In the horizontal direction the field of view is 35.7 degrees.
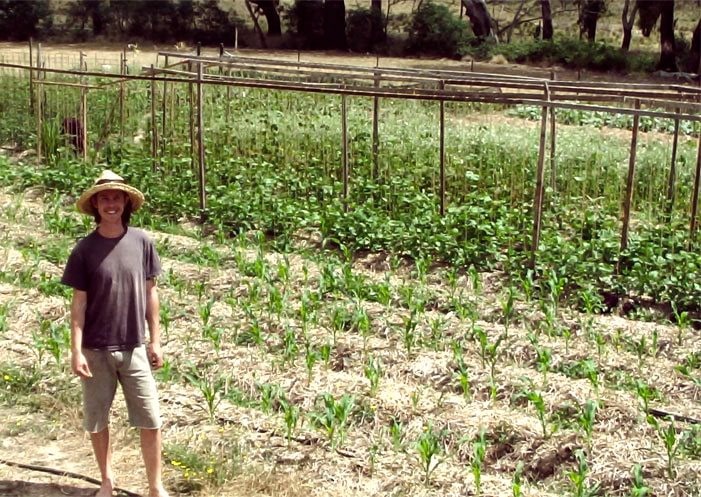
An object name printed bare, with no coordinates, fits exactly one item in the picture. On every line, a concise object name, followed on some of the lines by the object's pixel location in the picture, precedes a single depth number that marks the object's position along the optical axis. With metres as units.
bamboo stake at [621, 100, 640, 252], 8.80
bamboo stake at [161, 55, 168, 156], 12.67
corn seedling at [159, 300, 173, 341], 7.29
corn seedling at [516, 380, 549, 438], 5.65
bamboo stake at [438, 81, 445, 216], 9.91
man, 4.75
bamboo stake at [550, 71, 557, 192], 10.25
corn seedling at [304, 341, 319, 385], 6.40
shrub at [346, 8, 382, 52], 36.34
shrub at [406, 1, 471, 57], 34.84
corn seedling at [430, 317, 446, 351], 7.09
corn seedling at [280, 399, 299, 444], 5.57
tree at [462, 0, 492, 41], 35.28
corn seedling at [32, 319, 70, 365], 6.60
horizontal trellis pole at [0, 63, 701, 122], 8.36
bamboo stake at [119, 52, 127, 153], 13.28
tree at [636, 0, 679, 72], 30.16
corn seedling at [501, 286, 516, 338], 7.39
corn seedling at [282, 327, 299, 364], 6.80
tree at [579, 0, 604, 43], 37.44
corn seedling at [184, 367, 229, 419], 5.91
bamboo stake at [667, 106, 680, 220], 9.63
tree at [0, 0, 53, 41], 36.44
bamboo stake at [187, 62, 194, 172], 11.93
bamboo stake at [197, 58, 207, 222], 10.77
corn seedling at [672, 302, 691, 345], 7.25
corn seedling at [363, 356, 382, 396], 6.19
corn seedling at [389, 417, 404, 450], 5.56
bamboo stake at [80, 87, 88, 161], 12.91
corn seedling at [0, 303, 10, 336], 7.36
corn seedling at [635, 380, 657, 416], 5.77
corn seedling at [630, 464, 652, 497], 4.82
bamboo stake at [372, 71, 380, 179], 11.27
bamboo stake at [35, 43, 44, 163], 13.50
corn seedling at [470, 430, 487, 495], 5.03
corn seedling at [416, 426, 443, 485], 5.16
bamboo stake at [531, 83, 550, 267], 8.93
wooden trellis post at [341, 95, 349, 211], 10.34
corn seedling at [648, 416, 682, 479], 5.21
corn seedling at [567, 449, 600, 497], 4.95
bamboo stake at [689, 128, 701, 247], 8.90
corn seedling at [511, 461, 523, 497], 4.82
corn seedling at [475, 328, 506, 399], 6.46
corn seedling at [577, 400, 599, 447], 5.50
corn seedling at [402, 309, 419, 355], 6.97
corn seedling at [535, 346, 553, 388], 6.37
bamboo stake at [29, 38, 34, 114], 14.22
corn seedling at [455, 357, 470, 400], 6.19
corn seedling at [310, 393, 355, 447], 5.60
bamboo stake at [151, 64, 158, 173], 12.30
